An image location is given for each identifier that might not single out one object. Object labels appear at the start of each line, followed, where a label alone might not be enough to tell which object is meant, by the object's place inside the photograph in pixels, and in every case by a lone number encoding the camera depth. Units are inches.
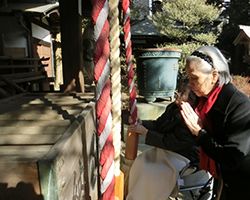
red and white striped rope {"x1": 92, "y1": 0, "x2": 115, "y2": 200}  53.3
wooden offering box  33.5
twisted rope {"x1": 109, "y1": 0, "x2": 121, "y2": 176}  72.6
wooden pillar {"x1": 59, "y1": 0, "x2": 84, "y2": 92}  107.2
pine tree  333.8
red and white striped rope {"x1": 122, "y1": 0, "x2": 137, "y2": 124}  91.8
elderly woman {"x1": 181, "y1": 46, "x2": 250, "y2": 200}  51.6
